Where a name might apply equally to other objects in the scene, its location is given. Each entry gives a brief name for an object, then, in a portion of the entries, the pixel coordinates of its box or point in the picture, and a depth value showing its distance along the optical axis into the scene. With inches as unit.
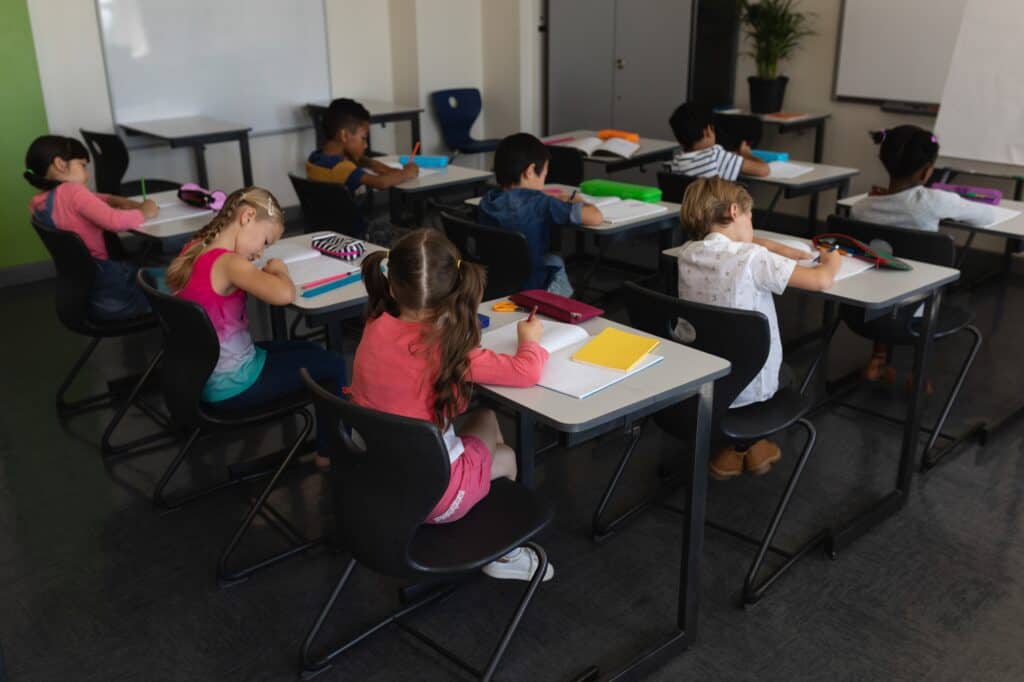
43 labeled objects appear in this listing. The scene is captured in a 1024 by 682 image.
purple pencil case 150.2
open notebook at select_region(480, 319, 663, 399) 79.4
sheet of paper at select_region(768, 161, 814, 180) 182.7
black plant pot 243.9
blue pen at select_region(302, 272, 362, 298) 110.0
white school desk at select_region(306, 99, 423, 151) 260.8
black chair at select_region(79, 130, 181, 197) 198.5
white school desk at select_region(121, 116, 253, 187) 218.5
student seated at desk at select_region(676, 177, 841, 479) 99.8
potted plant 240.1
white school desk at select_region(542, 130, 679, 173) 201.5
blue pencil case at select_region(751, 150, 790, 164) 193.9
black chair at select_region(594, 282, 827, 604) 89.7
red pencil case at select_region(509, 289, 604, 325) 94.5
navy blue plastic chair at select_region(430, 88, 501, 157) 290.8
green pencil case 154.9
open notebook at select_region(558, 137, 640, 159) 205.0
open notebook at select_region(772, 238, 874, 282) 110.4
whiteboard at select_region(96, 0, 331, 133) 230.4
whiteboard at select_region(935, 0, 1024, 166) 208.2
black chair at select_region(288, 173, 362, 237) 158.6
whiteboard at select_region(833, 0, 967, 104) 220.5
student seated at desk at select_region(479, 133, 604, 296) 138.9
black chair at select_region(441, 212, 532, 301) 126.1
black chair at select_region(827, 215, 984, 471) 121.9
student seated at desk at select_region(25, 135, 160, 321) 139.9
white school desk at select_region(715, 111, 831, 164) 237.5
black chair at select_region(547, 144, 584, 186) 194.7
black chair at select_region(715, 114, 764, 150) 234.8
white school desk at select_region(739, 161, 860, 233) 178.1
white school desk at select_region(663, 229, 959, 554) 103.6
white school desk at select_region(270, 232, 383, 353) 105.6
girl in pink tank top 104.5
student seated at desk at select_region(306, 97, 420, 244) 172.6
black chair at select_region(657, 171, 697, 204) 163.2
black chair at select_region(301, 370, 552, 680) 68.2
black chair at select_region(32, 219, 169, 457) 130.6
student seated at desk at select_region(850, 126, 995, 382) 134.0
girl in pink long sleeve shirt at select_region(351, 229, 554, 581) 77.6
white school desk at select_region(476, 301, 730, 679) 75.5
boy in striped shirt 176.1
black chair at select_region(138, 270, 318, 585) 99.0
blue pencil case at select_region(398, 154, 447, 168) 187.2
